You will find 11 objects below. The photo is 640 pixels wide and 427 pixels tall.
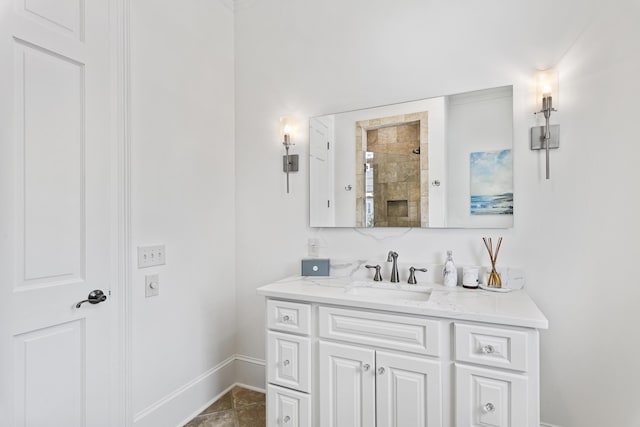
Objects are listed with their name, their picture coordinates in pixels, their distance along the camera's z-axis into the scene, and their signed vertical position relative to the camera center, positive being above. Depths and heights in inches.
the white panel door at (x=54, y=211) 52.3 +0.3
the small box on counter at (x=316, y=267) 85.9 -14.7
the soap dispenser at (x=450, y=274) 71.7 -14.1
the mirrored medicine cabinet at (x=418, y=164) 71.7 +11.7
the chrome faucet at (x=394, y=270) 78.5 -14.3
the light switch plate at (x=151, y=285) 74.3 -17.0
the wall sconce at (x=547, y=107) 65.8 +21.2
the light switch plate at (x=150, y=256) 73.1 -10.1
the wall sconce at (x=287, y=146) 93.9 +19.2
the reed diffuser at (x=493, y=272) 69.2 -13.2
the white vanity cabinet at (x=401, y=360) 50.9 -26.7
